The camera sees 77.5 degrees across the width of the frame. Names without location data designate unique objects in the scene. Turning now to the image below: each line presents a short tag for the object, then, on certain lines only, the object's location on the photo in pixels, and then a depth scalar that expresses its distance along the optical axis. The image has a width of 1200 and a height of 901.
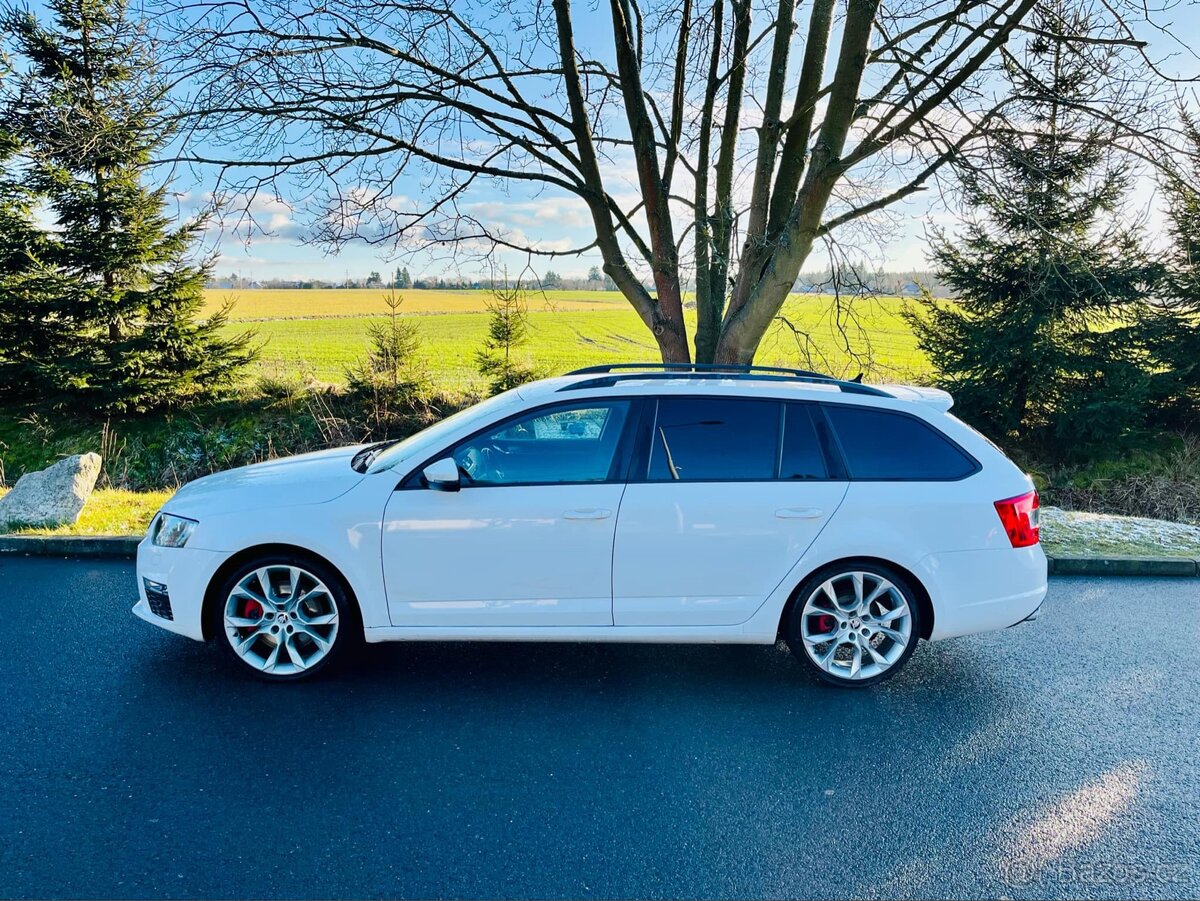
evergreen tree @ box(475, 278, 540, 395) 15.34
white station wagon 3.87
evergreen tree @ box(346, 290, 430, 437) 15.05
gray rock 6.93
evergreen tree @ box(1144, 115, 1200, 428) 13.01
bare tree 7.37
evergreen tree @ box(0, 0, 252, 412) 13.71
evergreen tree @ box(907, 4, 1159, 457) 12.94
